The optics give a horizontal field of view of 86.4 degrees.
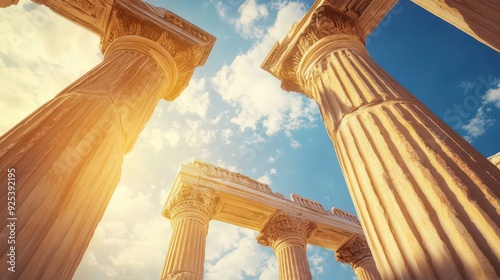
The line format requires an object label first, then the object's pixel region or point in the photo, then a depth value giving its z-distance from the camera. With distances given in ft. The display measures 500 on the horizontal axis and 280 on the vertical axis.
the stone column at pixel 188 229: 31.89
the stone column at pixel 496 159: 34.14
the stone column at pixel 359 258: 50.62
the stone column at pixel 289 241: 40.98
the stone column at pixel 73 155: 7.94
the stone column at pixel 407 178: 7.46
